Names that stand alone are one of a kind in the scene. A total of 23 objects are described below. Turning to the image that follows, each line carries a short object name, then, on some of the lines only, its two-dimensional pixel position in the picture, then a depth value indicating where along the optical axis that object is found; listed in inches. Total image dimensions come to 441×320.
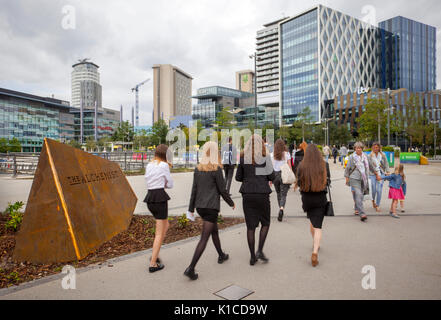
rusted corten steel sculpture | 170.2
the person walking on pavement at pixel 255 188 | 169.8
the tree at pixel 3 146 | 2915.8
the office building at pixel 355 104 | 3361.2
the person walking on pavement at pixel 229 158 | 400.5
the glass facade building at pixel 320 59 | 3747.5
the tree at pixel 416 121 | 1818.4
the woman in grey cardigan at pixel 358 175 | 277.3
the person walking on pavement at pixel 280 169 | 281.4
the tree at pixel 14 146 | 2961.4
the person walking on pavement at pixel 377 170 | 306.5
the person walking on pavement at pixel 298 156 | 381.1
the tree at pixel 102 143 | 2927.2
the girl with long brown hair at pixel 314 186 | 175.0
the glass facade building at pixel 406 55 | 4623.5
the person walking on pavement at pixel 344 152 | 1043.1
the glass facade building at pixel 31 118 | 3626.2
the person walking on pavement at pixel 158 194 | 162.7
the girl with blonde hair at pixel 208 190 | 156.7
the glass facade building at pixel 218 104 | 4699.8
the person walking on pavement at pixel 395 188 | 288.7
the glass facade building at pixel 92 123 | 4992.6
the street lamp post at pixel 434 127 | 1918.6
